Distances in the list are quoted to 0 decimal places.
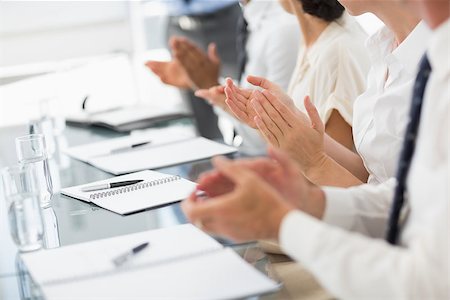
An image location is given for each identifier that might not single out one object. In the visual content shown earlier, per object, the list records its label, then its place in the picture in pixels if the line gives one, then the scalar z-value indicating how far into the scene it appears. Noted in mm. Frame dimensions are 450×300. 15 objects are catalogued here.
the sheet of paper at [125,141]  3438
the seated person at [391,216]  2125
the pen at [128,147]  3418
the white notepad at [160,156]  3204
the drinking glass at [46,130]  3520
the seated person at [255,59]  4036
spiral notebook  2798
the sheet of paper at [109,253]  2369
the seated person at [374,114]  2872
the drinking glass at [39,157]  2912
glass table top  2441
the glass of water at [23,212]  2546
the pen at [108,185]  2951
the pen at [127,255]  2375
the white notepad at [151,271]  2263
